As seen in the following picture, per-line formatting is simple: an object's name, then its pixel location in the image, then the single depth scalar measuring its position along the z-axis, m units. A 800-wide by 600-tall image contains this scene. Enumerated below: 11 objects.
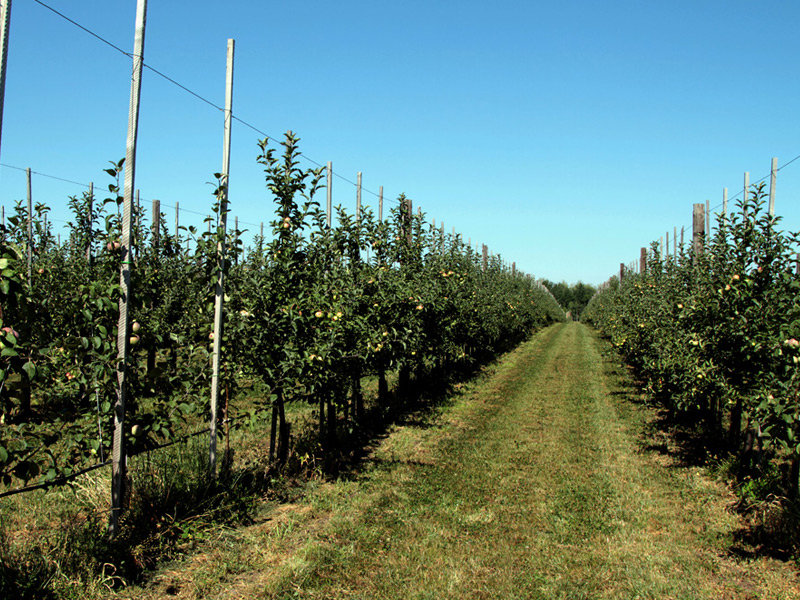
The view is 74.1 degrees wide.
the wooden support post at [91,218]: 9.49
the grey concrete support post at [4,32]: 3.10
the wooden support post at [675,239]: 17.26
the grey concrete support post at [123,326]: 4.04
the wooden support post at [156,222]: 11.80
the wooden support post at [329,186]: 7.37
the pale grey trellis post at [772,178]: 6.54
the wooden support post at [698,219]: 10.18
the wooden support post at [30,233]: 8.87
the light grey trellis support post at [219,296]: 5.13
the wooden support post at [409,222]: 10.92
